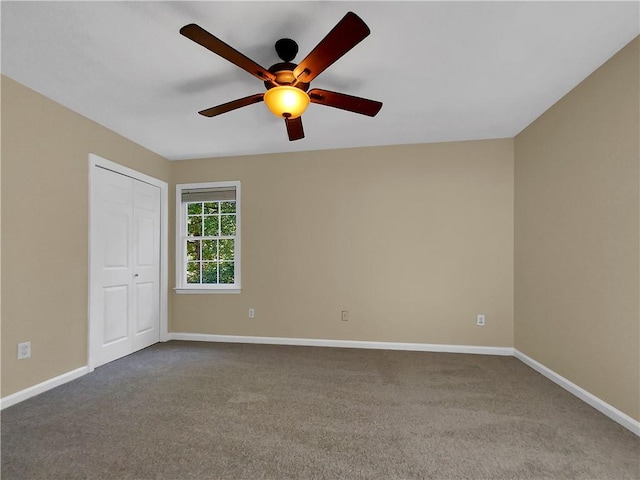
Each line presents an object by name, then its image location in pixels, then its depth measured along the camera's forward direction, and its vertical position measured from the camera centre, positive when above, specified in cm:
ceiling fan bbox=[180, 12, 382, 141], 150 +99
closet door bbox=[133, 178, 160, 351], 380 -22
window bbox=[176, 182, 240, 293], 433 +14
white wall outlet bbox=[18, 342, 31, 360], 247 -81
